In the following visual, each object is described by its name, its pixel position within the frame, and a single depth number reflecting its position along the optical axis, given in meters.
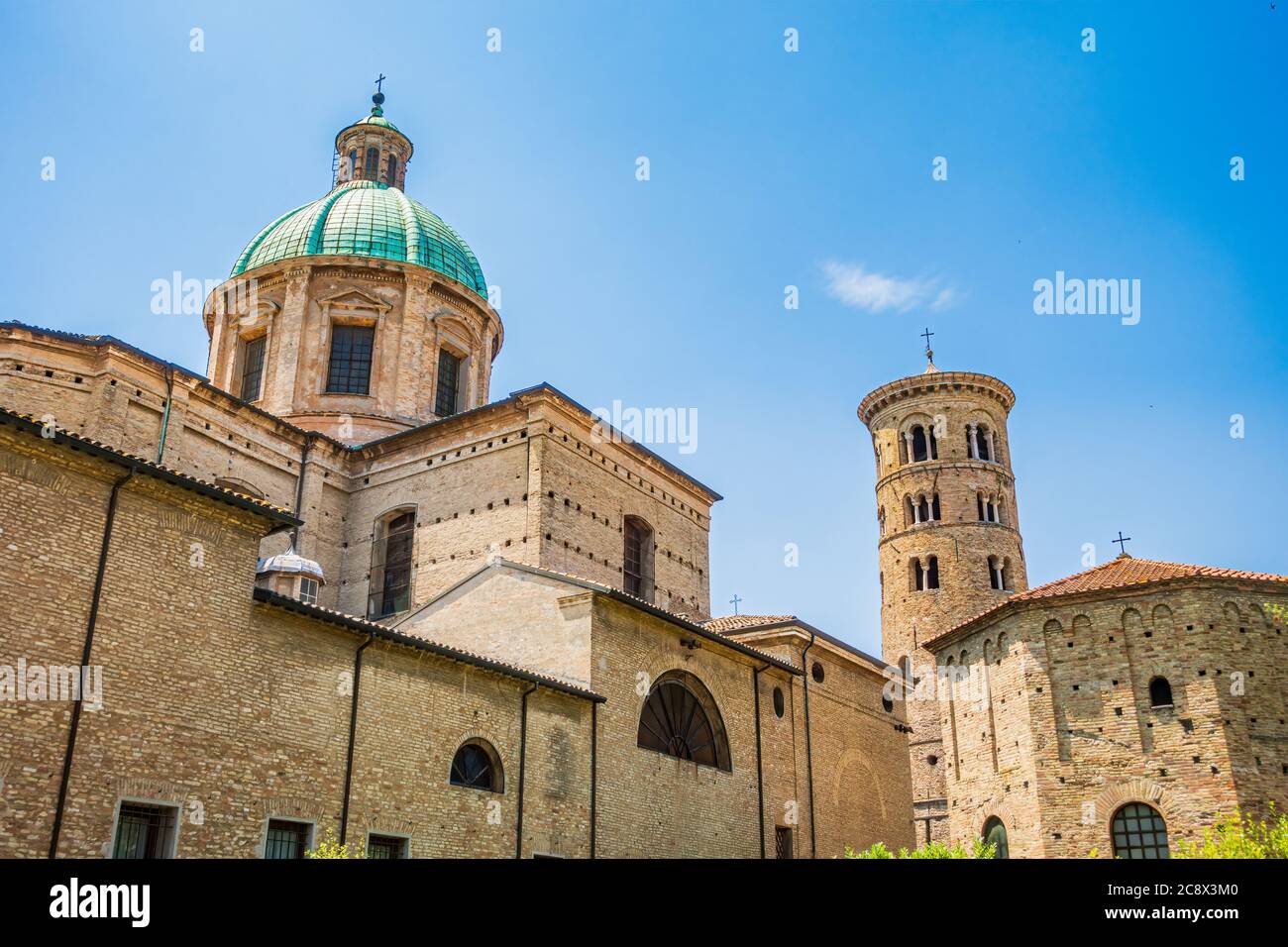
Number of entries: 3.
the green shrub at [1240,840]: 15.43
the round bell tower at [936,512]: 40.69
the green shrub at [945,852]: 18.47
